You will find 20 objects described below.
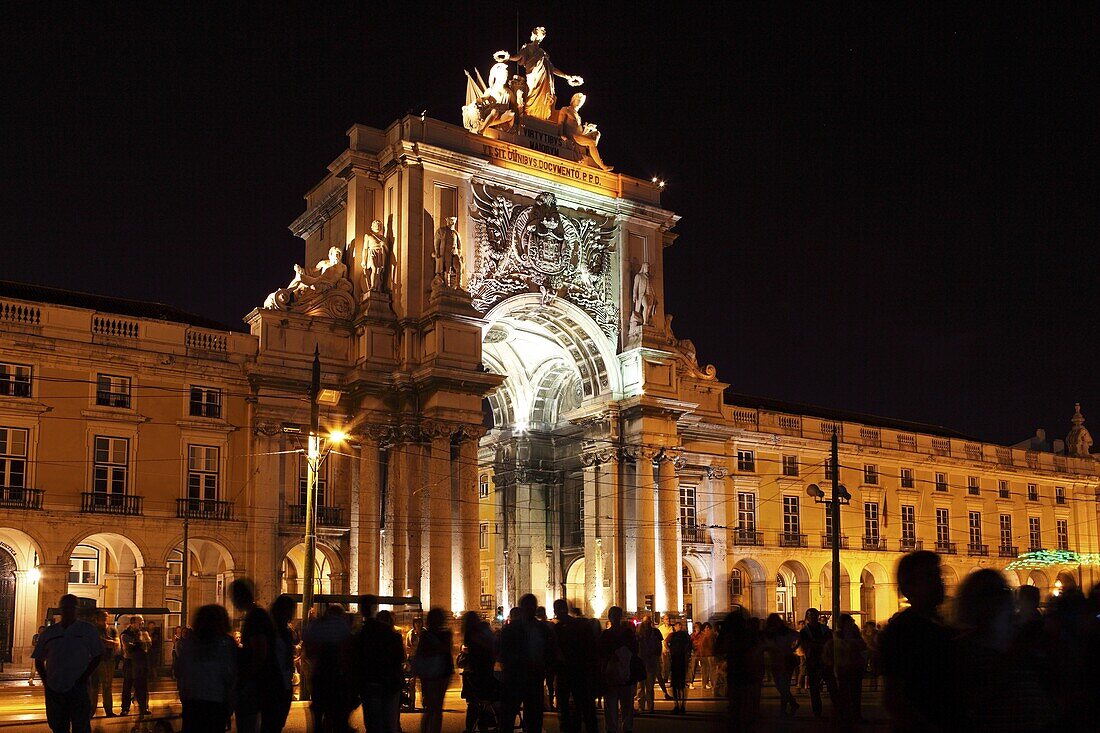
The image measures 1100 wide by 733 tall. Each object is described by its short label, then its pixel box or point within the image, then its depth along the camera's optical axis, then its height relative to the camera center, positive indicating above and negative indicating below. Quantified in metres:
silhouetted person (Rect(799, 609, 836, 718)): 23.83 -1.57
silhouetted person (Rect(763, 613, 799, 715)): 18.78 -1.34
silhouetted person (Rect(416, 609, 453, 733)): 15.64 -1.14
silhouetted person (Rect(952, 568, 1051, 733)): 7.45 -0.72
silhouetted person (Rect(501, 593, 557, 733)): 15.55 -1.10
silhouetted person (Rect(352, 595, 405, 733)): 13.80 -1.08
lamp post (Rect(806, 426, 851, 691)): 34.78 +0.79
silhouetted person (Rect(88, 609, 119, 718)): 23.31 -1.81
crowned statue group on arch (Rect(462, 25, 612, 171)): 49.94 +18.77
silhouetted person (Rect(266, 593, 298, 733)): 12.43 -0.92
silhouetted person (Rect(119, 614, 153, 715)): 22.09 -1.66
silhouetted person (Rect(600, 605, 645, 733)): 17.72 -1.29
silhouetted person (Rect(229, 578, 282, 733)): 12.05 -0.85
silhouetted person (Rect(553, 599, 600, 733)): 16.42 -1.23
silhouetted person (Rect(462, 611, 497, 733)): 15.95 -1.06
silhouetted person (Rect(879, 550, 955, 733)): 7.39 -0.62
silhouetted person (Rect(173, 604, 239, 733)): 11.40 -0.88
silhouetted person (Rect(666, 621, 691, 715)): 24.48 -1.84
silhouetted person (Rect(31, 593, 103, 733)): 13.38 -0.92
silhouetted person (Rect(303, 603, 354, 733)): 13.81 -1.07
